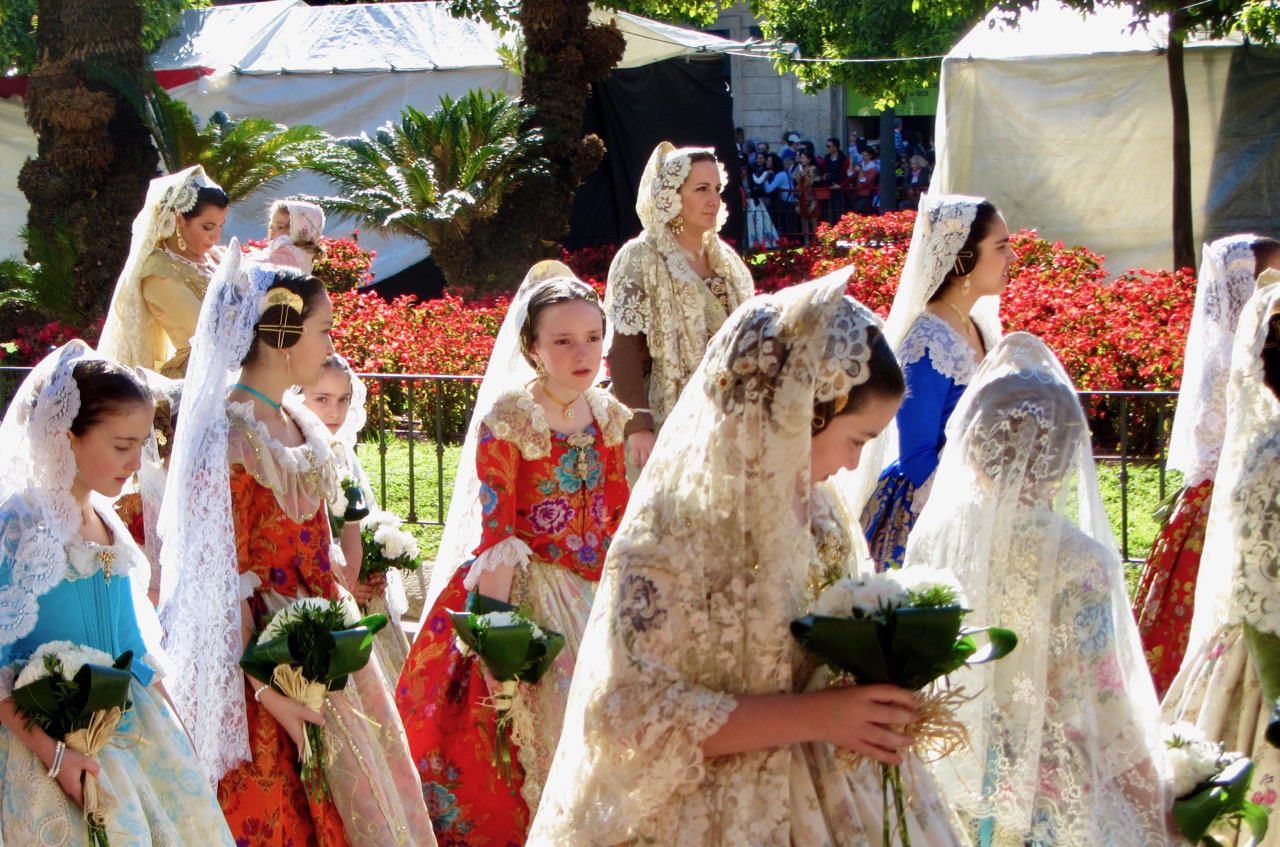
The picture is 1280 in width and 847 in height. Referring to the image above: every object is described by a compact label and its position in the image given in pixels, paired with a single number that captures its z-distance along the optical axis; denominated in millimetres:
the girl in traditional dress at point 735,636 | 2498
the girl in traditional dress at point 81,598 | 3537
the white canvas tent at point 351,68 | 20438
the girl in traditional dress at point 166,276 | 6852
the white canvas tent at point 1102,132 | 16625
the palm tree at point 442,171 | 16734
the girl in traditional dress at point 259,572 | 4156
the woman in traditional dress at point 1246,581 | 3826
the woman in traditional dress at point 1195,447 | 5344
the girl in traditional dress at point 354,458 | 5664
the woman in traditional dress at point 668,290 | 6367
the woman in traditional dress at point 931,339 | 5172
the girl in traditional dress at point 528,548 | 4680
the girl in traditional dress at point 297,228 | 8547
